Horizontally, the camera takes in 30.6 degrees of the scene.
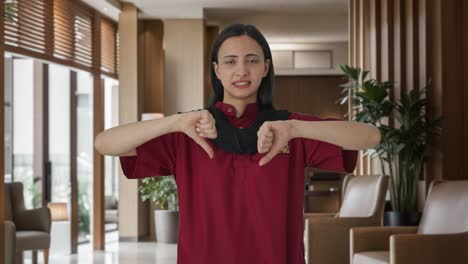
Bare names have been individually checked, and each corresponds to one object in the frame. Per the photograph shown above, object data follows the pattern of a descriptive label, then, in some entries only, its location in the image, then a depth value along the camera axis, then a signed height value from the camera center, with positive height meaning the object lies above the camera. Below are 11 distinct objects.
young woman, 1.51 -0.02
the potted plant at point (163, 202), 11.27 -0.76
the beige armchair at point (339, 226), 6.07 -0.58
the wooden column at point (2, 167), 6.58 -0.15
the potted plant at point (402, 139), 7.04 +0.05
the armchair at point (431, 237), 4.50 -0.52
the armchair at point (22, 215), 8.23 -0.65
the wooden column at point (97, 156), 10.70 -0.12
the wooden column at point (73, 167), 10.03 -0.24
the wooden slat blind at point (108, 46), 11.34 +1.36
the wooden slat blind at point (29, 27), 7.82 +1.15
